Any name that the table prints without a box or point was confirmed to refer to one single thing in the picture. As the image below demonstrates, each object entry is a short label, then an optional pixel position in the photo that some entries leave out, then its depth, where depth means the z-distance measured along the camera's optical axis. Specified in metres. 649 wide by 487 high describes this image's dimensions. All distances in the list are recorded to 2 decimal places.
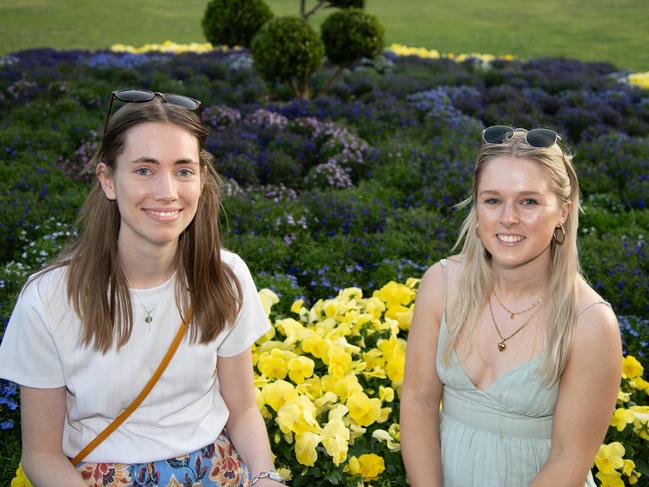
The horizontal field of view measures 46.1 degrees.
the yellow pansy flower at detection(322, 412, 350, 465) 2.60
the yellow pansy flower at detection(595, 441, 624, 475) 2.79
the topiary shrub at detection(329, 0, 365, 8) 11.91
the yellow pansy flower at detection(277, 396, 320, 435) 2.67
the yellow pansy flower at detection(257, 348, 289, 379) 3.08
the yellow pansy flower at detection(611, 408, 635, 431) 2.97
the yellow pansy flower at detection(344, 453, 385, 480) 2.69
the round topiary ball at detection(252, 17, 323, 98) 9.23
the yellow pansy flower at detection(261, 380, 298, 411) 2.82
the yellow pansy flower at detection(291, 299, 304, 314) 3.61
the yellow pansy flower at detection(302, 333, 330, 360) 3.18
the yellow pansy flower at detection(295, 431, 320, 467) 2.61
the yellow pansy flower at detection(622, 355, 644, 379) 3.33
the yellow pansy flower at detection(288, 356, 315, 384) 3.01
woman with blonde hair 2.27
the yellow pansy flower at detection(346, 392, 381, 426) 2.82
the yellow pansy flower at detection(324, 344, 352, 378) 3.04
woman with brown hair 2.17
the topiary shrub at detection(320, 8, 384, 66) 10.38
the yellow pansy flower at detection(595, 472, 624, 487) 2.86
